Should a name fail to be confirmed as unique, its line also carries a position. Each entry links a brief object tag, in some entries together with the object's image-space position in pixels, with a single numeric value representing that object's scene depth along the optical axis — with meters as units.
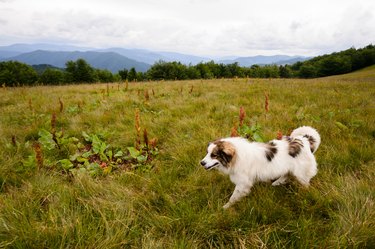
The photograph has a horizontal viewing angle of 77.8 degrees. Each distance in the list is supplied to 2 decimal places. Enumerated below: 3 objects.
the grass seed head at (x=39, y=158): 3.74
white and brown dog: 3.16
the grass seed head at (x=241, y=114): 4.97
